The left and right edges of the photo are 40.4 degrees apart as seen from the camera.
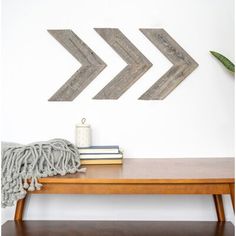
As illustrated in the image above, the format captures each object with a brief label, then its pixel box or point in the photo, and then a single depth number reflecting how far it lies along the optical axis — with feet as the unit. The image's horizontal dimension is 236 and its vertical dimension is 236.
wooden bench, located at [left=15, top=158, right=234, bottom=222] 3.71
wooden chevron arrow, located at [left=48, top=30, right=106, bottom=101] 5.16
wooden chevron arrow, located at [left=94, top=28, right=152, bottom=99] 5.16
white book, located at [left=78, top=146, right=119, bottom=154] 4.62
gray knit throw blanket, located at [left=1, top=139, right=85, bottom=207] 3.78
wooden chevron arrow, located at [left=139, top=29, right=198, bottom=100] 5.17
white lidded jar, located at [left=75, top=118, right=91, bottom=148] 4.81
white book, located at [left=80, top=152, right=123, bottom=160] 4.58
